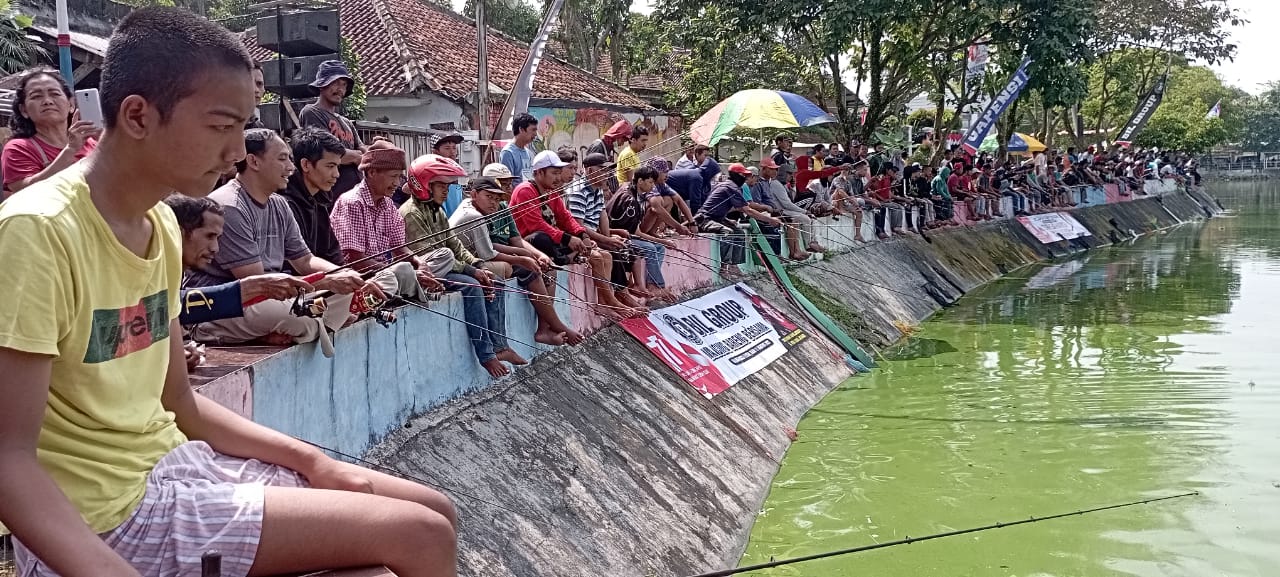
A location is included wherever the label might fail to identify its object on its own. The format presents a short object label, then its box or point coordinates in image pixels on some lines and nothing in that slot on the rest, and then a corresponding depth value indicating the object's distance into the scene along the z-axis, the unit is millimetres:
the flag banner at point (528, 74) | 11469
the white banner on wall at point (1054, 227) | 25577
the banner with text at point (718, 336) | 9141
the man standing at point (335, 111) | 6793
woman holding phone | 4996
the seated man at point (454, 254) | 6281
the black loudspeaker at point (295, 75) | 7508
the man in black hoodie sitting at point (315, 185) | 5316
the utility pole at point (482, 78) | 15445
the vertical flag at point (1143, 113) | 38562
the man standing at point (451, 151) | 8430
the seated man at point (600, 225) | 8423
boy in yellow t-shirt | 1862
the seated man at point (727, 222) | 11742
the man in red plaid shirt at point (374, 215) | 5633
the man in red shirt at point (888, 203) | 17998
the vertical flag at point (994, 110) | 20469
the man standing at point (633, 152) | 9664
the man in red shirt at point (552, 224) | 7695
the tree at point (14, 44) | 13367
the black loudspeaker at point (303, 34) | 7422
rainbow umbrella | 14570
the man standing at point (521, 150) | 8875
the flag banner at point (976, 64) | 23062
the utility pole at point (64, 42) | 6910
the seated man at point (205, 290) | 3780
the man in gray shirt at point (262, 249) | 4547
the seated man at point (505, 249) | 6715
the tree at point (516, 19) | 35938
